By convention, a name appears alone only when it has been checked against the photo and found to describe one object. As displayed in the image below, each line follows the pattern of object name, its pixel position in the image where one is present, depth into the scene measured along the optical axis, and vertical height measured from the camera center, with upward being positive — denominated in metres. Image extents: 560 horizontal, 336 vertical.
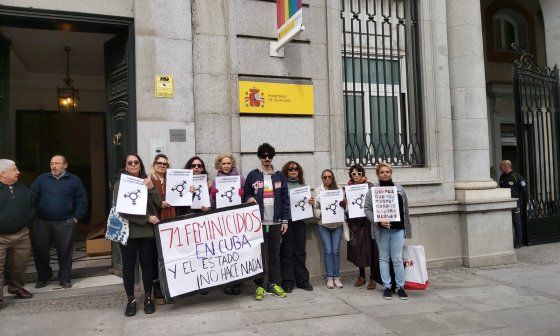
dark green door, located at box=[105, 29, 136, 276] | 7.01 +1.32
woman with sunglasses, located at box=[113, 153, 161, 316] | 5.64 -0.70
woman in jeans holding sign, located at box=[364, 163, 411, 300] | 6.21 -0.79
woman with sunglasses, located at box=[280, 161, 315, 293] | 6.68 -1.01
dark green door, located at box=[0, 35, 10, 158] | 7.07 +1.38
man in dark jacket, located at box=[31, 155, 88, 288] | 6.99 -0.52
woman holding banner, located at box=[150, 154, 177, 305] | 6.00 -0.01
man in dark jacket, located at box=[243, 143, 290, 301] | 6.43 -0.29
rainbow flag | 6.68 +2.60
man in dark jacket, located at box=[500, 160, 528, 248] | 10.12 -0.50
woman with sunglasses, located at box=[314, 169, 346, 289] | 6.81 -0.87
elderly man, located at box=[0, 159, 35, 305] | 6.00 -0.47
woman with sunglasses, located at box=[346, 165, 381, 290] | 6.81 -0.98
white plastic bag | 6.26 -1.28
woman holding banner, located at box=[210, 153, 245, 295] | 6.43 +0.16
